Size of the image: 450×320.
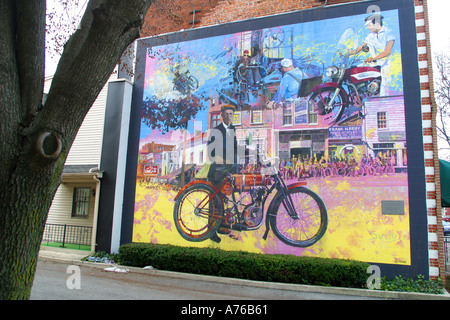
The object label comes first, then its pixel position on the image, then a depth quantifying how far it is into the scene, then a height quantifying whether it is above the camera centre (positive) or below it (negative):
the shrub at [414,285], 8.23 -1.60
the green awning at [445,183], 9.10 +1.04
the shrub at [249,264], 8.54 -1.36
